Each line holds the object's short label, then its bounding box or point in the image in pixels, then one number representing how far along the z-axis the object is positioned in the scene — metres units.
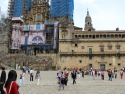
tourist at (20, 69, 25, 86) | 10.24
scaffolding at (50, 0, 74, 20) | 38.15
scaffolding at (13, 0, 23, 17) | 40.78
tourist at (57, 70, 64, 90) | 9.03
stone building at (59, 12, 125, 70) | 34.06
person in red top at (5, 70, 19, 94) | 3.06
